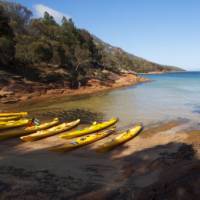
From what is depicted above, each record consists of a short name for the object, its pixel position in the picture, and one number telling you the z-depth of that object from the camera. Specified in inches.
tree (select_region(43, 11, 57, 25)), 2448.8
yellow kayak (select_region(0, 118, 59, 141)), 633.6
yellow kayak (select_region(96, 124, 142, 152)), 540.1
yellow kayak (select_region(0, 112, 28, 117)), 912.3
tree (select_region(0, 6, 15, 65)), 1349.7
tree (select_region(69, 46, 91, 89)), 1797.9
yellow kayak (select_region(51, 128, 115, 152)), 537.0
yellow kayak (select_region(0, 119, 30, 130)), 731.6
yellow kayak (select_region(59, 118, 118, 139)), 638.5
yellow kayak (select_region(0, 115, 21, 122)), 844.4
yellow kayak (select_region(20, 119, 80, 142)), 618.4
